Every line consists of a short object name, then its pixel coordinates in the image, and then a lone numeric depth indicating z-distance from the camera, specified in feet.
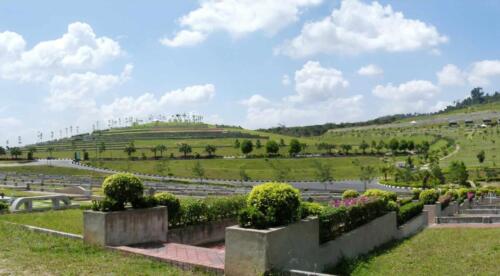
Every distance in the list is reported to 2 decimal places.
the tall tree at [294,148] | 331.98
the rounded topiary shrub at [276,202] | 29.76
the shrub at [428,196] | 78.17
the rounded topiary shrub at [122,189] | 37.68
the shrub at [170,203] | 42.22
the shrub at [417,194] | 88.95
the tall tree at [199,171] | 235.20
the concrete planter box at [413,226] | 55.58
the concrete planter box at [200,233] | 42.12
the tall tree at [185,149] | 326.38
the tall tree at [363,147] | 343.11
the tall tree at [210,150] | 329.27
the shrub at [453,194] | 100.50
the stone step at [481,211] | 84.30
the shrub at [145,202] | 39.52
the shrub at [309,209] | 34.55
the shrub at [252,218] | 28.96
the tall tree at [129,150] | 327.98
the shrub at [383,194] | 56.91
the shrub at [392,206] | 53.33
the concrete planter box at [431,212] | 75.77
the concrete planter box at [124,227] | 35.91
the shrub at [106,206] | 37.63
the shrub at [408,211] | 57.67
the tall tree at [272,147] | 331.98
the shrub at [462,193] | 108.27
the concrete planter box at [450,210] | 85.10
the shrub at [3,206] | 61.11
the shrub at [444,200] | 84.36
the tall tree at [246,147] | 337.82
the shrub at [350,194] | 73.79
